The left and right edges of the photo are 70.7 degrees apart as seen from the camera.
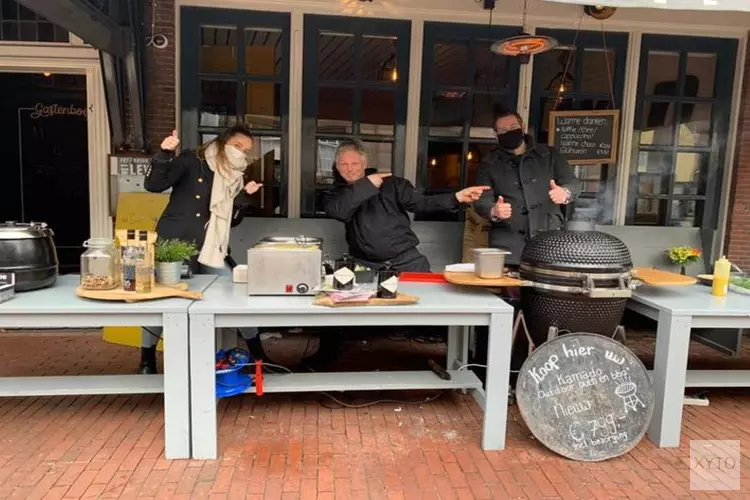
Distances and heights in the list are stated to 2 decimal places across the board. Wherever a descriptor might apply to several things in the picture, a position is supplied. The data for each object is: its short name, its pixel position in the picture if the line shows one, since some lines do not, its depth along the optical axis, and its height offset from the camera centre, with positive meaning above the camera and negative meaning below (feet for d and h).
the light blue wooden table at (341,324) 8.45 -2.36
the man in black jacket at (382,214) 12.40 -0.75
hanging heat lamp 11.81 +3.30
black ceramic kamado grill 9.32 -1.58
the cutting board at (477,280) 9.62 -1.70
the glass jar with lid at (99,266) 8.96 -1.57
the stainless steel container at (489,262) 9.91 -1.40
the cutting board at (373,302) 8.74 -1.98
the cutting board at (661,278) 9.97 -1.62
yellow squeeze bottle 10.46 -1.62
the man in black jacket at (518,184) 12.44 +0.13
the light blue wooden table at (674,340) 9.25 -2.55
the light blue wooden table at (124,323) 8.17 -2.35
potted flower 16.78 -1.91
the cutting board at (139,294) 8.51 -1.96
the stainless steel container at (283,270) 9.03 -1.54
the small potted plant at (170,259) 9.34 -1.49
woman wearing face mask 11.46 -0.38
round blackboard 8.93 -3.44
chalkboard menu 17.03 +1.79
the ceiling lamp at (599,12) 16.38 +5.56
